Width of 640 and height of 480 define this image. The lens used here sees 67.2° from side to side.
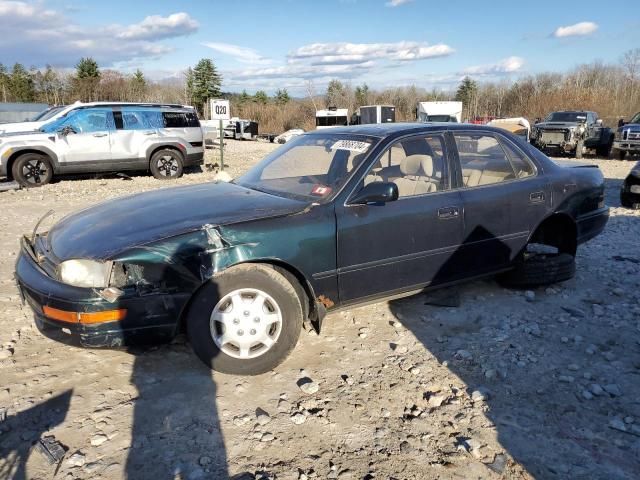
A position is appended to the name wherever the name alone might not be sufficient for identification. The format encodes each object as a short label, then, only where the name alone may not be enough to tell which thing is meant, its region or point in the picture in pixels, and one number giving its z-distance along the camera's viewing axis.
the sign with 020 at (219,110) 14.48
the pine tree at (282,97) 65.09
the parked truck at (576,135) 19.50
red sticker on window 3.54
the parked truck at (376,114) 37.25
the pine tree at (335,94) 59.69
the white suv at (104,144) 11.20
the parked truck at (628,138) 17.38
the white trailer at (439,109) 29.02
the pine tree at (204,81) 61.03
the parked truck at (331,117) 40.61
